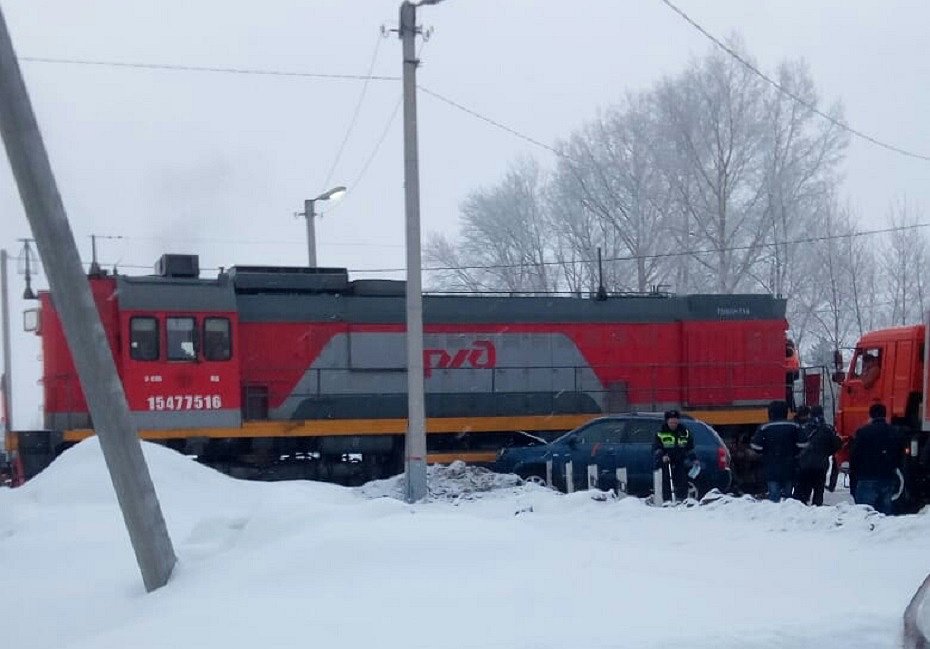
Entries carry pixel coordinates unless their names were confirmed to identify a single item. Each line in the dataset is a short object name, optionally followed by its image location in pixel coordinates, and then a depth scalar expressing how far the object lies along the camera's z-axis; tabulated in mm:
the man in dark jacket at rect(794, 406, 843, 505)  14805
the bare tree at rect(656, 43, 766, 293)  36781
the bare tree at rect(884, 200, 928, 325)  39625
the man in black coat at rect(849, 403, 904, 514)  13938
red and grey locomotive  19172
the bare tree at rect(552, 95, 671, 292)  38344
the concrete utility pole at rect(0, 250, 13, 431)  20391
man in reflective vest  15656
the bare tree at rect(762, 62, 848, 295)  36562
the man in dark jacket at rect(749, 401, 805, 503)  14672
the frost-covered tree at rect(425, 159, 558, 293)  44375
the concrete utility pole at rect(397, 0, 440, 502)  15773
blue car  17734
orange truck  17172
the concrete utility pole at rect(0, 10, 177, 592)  7629
